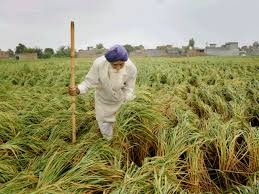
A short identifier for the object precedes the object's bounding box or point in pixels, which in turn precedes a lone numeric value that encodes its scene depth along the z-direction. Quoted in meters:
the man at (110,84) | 1.89
